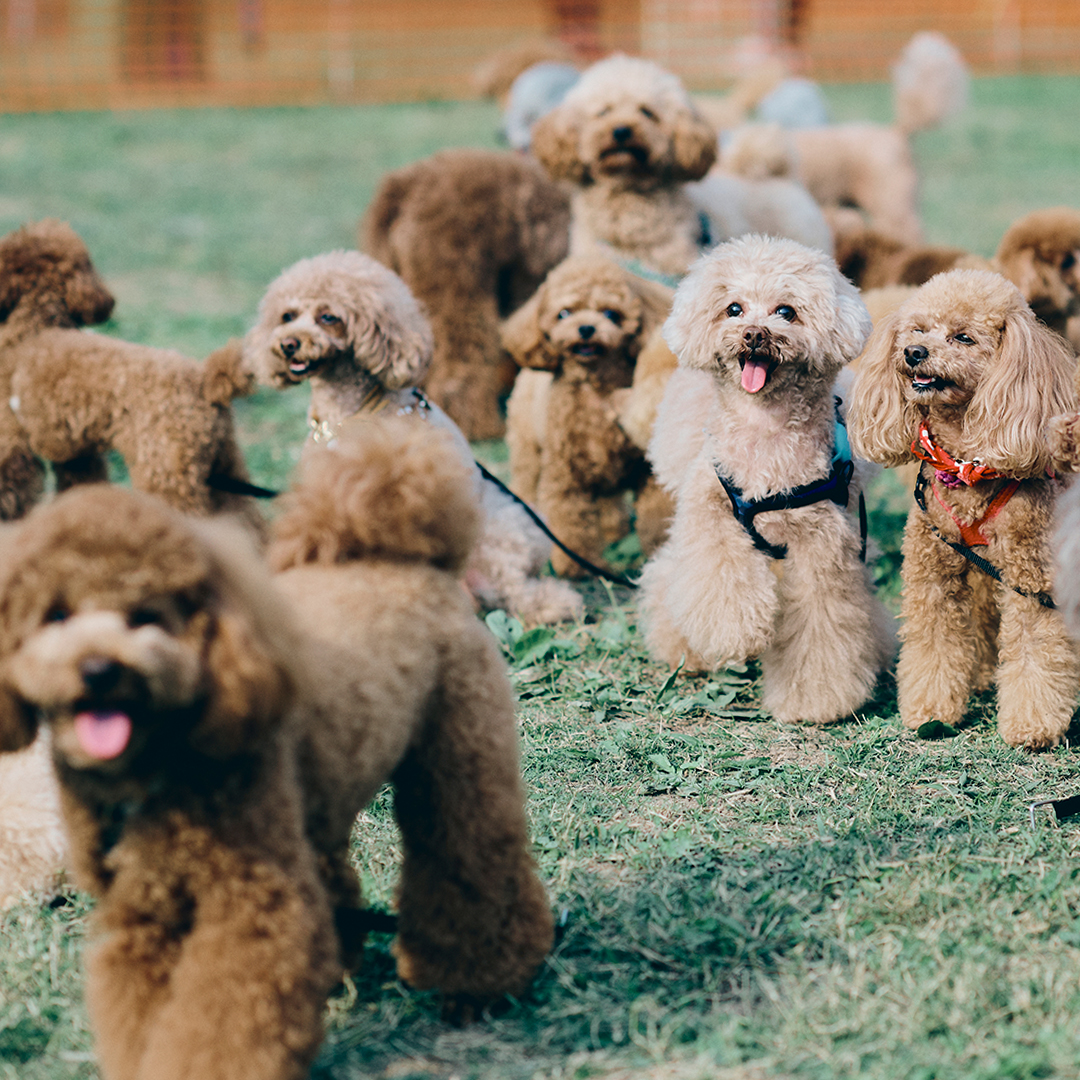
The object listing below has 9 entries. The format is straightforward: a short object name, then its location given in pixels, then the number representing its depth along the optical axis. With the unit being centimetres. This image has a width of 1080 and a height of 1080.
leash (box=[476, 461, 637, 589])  510
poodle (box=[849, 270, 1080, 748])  358
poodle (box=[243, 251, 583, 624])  452
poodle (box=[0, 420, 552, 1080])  205
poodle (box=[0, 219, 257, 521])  471
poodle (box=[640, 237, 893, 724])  393
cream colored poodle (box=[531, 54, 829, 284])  608
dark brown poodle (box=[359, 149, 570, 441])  682
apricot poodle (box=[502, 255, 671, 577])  527
